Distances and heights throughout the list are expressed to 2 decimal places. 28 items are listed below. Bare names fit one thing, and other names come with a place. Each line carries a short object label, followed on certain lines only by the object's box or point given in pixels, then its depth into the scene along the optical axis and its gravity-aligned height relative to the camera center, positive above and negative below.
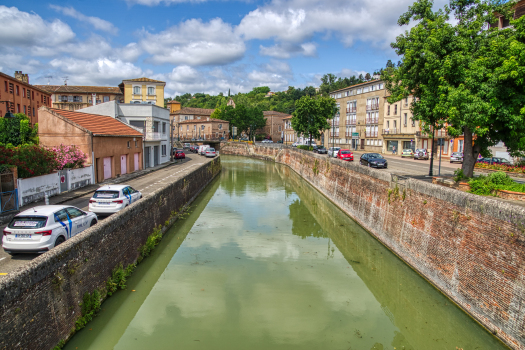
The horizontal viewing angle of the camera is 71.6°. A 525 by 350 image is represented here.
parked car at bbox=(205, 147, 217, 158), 55.09 -1.97
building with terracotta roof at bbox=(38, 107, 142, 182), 24.55 +0.04
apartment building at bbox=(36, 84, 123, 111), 64.00 +7.57
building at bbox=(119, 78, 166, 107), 52.81 +7.16
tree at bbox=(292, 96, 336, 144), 55.59 +4.47
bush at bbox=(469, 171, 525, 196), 13.02 -1.44
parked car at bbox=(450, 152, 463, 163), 38.53 -1.35
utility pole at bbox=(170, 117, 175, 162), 47.56 -1.53
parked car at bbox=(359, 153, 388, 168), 31.36 -1.57
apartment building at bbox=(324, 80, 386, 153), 61.34 +4.72
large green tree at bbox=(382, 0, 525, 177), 13.83 +3.14
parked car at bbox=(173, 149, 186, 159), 48.31 -1.94
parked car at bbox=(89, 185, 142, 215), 15.22 -2.60
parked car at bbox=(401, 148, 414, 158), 47.41 -1.27
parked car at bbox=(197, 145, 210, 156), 59.34 -1.71
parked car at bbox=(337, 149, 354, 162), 39.03 -1.38
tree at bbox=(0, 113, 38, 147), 34.00 +0.45
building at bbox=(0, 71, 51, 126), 42.32 +5.52
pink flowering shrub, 21.94 -1.19
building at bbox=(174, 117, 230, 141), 90.00 +2.76
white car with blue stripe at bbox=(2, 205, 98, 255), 10.20 -2.68
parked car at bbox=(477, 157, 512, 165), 29.98 -1.31
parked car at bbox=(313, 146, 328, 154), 52.40 -1.16
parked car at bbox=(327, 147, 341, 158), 43.91 -1.29
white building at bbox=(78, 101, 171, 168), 37.19 +2.06
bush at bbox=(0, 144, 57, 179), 17.19 -1.12
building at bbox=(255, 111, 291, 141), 103.06 +4.26
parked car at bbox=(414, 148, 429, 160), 43.81 -1.26
